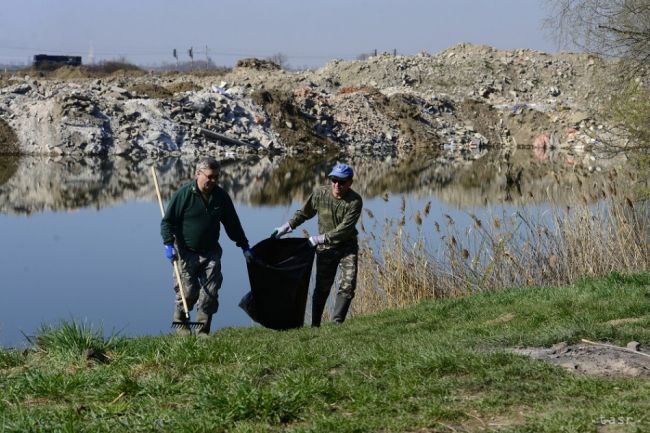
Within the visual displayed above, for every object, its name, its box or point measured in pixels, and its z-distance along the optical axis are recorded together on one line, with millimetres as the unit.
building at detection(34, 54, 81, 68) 82375
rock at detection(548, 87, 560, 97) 63500
